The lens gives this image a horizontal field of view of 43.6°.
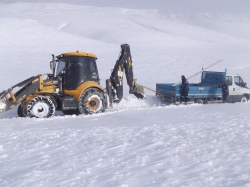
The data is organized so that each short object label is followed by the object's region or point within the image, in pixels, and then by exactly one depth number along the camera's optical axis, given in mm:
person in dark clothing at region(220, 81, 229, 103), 14758
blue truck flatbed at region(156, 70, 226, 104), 13875
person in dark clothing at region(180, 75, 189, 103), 13766
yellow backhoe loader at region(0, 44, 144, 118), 10273
